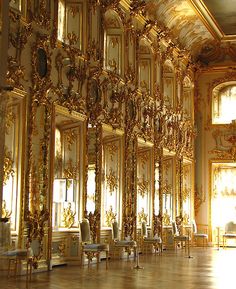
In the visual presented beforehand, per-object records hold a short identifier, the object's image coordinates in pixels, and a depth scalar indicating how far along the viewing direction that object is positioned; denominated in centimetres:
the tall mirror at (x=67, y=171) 1268
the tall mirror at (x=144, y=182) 1669
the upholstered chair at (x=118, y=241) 1328
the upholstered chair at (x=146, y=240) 1528
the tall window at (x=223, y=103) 2205
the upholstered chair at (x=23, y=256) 916
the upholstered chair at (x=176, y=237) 1706
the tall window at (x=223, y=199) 2120
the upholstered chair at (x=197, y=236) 1963
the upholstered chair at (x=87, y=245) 1160
